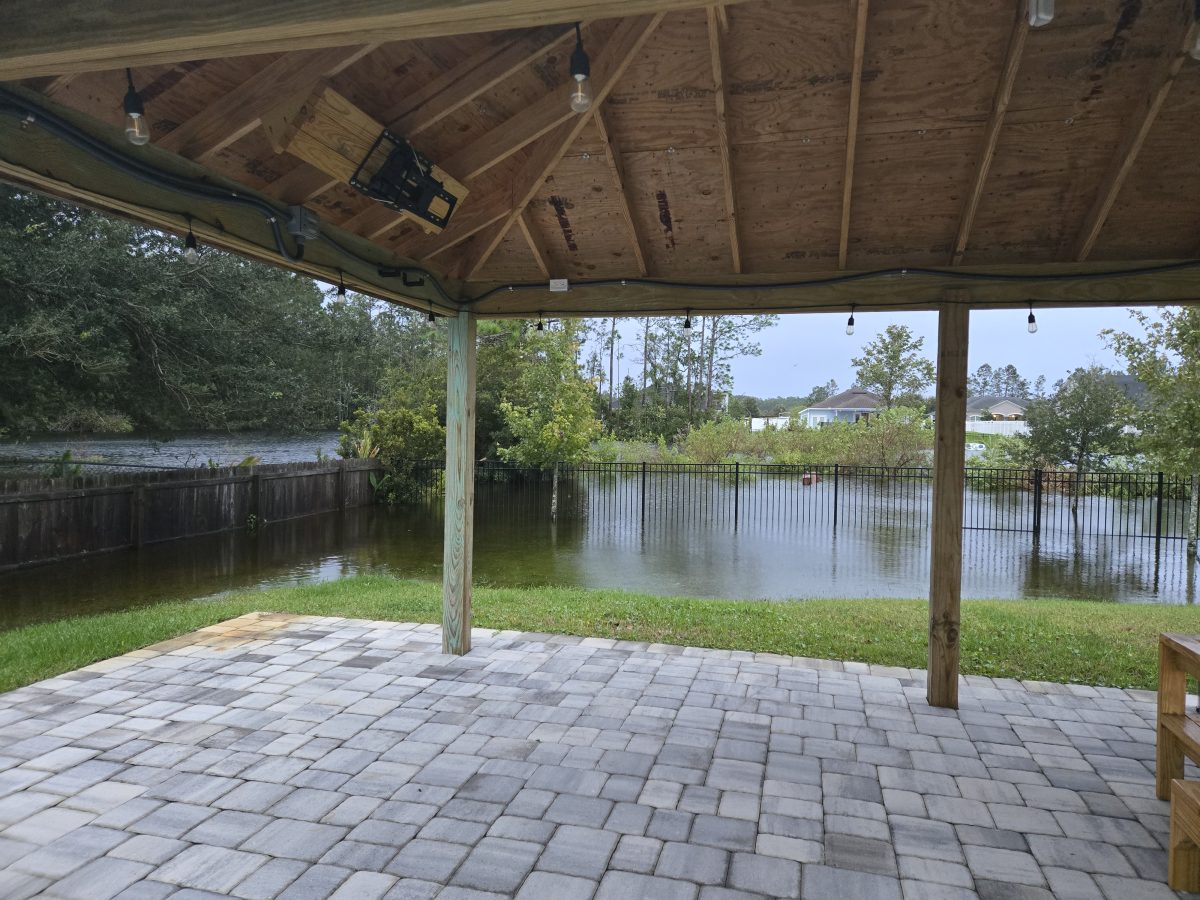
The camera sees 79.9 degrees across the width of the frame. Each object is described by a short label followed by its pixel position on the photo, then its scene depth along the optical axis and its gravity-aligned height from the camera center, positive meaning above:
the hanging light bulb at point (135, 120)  1.99 +0.87
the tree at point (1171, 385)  8.46 +0.77
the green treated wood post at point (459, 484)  4.37 -0.30
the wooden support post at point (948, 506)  3.63 -0.32
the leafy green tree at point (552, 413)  12.59 +0.43
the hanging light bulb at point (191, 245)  2.56 +0.66
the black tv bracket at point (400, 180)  2.67 +0.98
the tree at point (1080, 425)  16.06 +0.49
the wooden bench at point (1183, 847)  2.12 -1.20
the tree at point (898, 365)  23.33 +2.55
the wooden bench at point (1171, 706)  2.68 -0.99
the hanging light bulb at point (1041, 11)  1.54 +0.94
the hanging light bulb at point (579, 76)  1.75 +0.90
